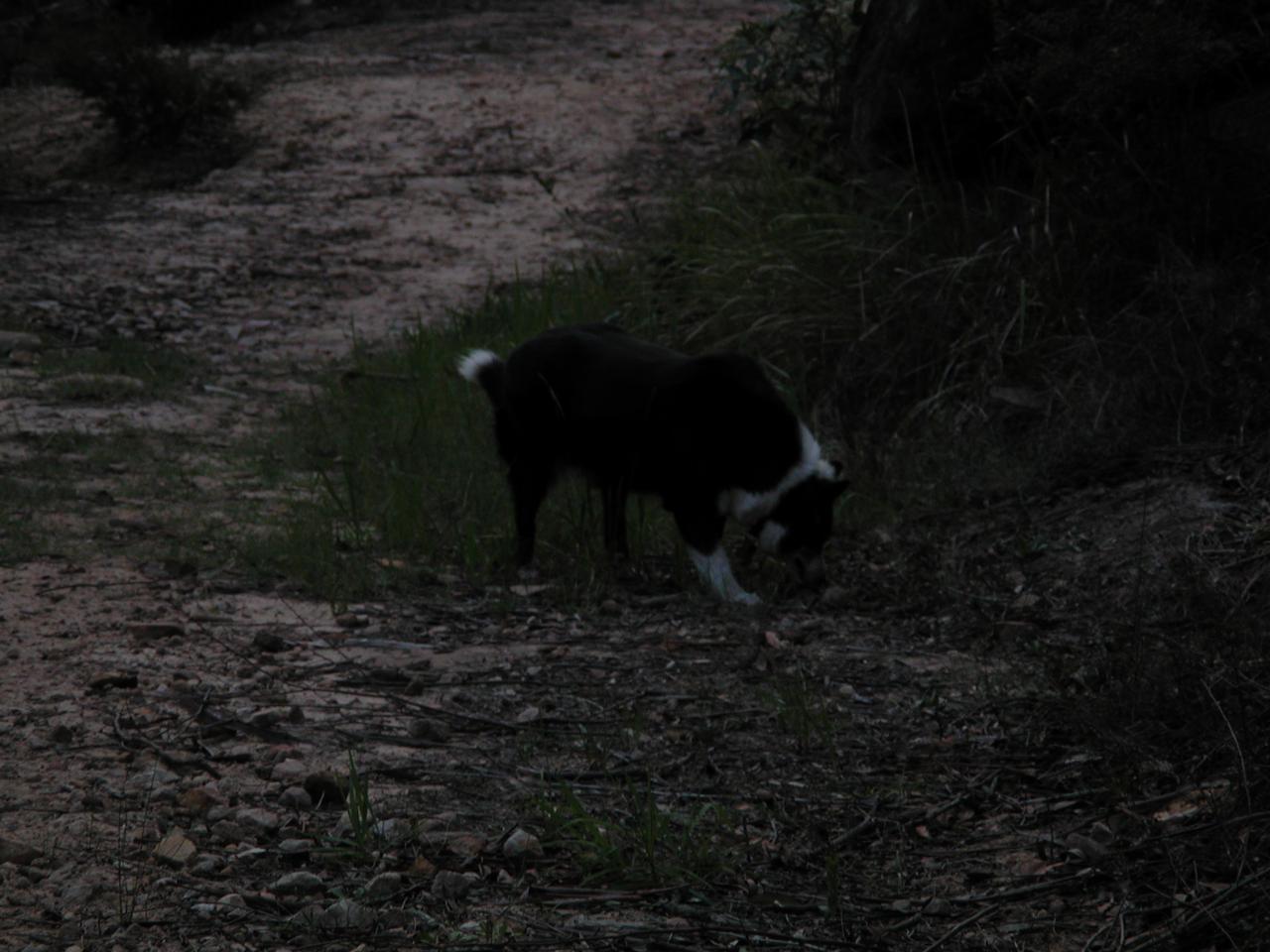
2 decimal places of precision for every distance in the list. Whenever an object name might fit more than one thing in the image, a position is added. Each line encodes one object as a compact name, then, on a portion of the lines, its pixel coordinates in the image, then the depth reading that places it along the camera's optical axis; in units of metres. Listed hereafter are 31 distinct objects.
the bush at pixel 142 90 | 26.97
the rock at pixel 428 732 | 8.48
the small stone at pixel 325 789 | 7.55
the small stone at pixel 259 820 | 7.21
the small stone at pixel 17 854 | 6.61
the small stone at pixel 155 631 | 9.71
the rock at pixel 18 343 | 18.33
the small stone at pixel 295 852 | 6.94
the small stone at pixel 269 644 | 9.83
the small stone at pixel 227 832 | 7.09
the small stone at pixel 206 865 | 6.72
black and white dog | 11.82
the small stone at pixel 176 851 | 6.78
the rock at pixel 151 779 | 7.48
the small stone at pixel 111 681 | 8.73
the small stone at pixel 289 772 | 7.79
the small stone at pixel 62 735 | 7.95
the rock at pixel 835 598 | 11.80
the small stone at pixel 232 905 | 6.36
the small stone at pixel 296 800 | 7.46
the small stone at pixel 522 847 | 7.03
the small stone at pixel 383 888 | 6.59
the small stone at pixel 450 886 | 6.65
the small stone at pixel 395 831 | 7.05
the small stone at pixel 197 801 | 7.34
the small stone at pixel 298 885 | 6.63
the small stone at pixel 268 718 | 8.41
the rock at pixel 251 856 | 6.89
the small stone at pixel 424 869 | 6.78
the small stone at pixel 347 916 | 6.34
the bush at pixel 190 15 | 35.06
